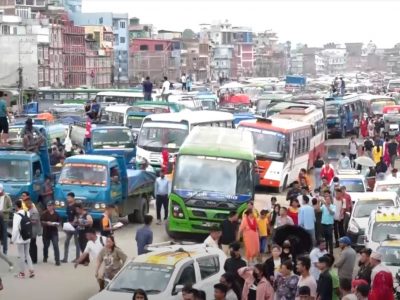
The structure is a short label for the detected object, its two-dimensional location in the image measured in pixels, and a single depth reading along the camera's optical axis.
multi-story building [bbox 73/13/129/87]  155.75
